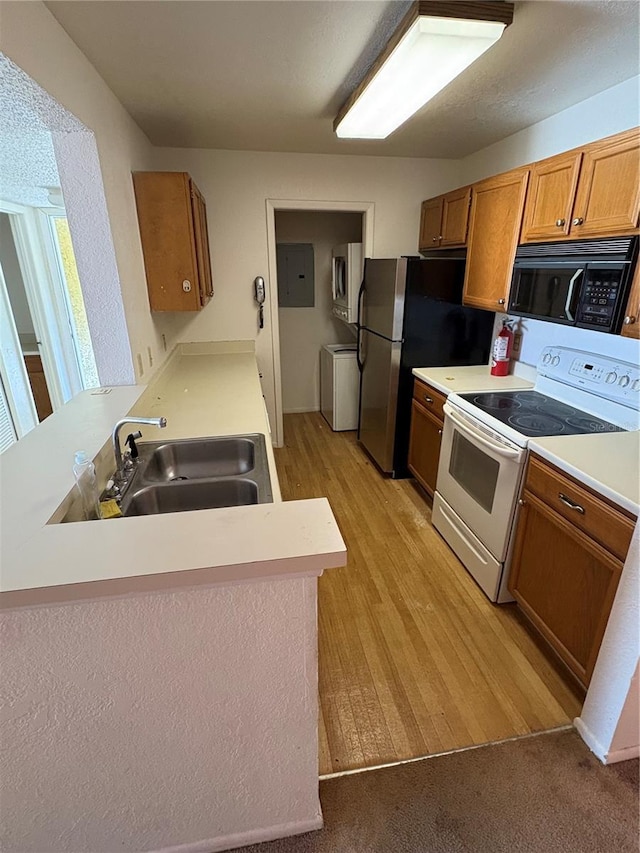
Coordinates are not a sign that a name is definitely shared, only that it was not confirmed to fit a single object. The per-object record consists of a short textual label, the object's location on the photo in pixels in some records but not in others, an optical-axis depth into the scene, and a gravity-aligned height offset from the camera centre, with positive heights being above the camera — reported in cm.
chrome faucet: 138 -52
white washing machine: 398 -100
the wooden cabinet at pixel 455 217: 272 +40
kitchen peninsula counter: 80 -80
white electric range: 187 -69
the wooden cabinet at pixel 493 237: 222 +22
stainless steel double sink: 143 -70
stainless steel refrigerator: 279 -36
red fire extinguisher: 268 -45
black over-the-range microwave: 162 -2
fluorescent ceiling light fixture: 131 +74
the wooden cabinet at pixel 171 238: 223 +22
